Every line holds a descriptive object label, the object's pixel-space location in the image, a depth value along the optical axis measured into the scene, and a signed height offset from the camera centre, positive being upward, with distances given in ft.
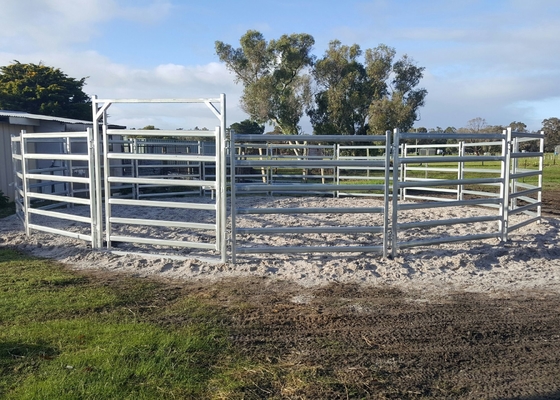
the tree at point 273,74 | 114.11 +19.34
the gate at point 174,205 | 20.86 -2.41
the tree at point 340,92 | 116.26 +14.84
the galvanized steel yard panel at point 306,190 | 20.67 -1.77
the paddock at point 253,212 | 21.13 -3.48
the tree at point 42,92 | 94.07 +12.53
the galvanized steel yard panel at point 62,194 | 23.84 -2.43
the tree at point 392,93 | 114.01 +15.28
